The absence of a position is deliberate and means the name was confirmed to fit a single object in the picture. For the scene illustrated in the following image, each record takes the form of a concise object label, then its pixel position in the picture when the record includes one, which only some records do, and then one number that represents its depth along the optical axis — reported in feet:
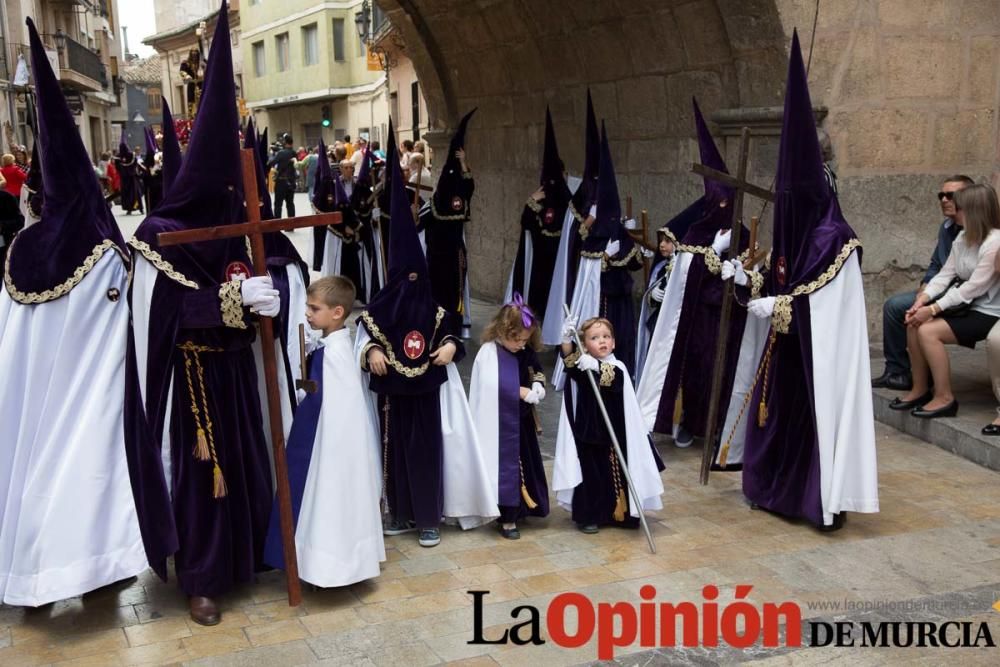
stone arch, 26.05
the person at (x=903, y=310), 21.59
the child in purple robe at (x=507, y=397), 15.96
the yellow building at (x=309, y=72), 122.52
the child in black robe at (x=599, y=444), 15.99
